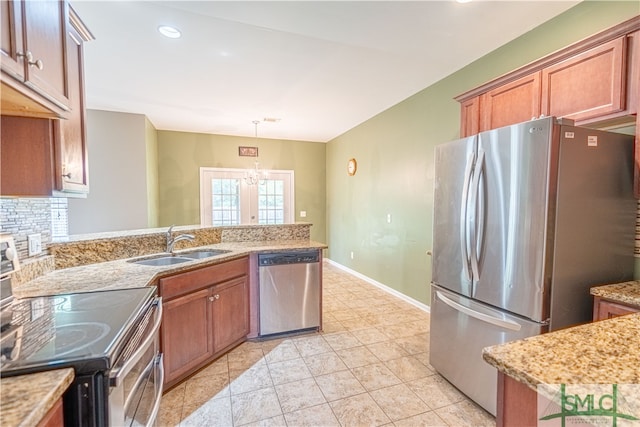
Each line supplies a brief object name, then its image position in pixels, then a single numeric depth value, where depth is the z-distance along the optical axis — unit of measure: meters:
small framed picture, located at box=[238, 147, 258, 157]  5.97
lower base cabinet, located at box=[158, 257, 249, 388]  2.00
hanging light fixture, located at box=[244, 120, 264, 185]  5.71
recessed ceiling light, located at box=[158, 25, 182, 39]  2.27
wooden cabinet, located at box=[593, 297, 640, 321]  1.43
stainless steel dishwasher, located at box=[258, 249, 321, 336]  2.77
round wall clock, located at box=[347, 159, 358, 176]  5.28
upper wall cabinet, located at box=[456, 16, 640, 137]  1.54
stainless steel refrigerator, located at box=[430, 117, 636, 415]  1.53
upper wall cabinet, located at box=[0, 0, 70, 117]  0.98
